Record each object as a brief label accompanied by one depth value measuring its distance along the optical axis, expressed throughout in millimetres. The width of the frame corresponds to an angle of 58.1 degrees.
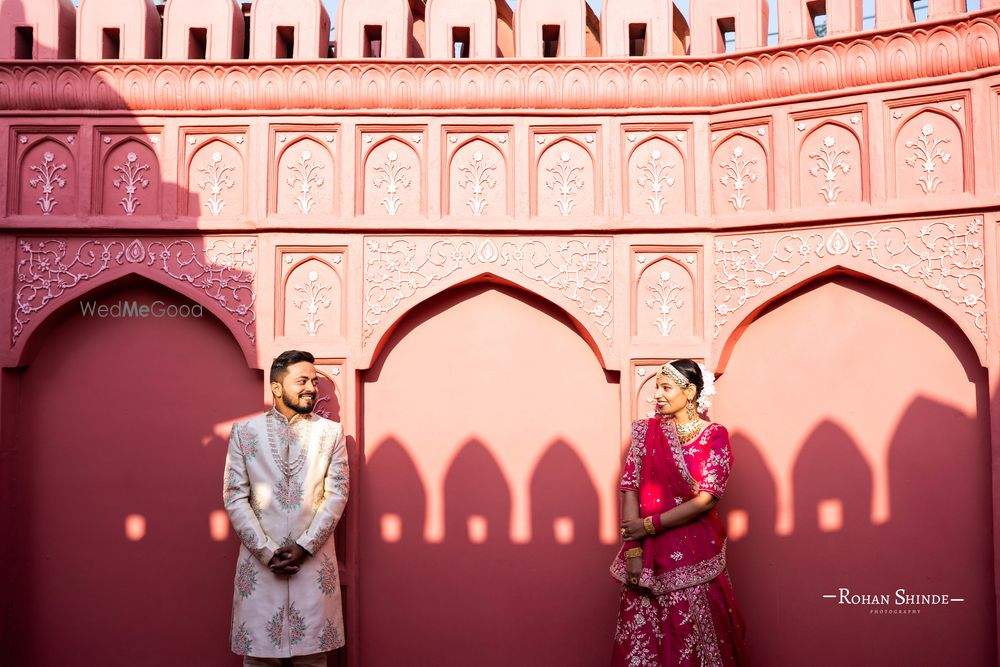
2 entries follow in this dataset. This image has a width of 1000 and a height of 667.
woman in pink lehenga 3762
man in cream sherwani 3904
